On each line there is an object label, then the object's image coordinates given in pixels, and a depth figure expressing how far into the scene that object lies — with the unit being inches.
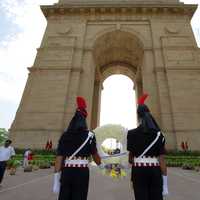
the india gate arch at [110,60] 700.0
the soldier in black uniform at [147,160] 95.0
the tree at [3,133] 2201.3
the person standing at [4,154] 260.4
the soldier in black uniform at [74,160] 96.1
